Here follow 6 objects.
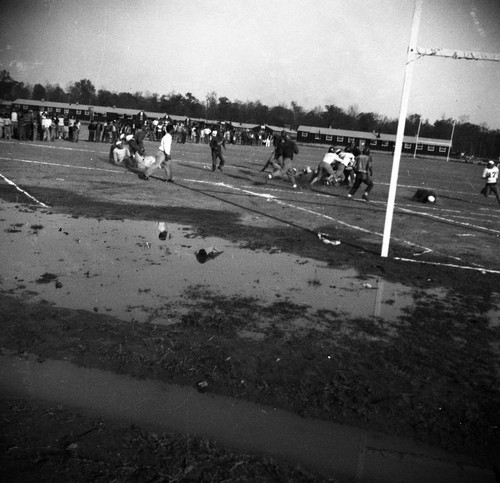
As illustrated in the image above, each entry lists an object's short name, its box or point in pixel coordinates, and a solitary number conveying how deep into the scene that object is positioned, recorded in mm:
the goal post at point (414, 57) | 7174
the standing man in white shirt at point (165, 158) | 15219
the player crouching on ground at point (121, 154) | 20312
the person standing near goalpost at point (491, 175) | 18491
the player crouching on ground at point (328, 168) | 18212
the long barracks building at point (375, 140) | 90875
